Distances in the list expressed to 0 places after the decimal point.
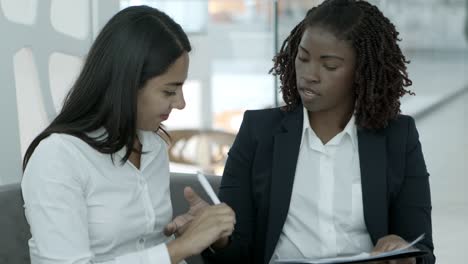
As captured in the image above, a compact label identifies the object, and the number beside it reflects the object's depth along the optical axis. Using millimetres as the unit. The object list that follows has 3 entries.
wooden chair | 6484
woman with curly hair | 2886
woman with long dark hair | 2544
